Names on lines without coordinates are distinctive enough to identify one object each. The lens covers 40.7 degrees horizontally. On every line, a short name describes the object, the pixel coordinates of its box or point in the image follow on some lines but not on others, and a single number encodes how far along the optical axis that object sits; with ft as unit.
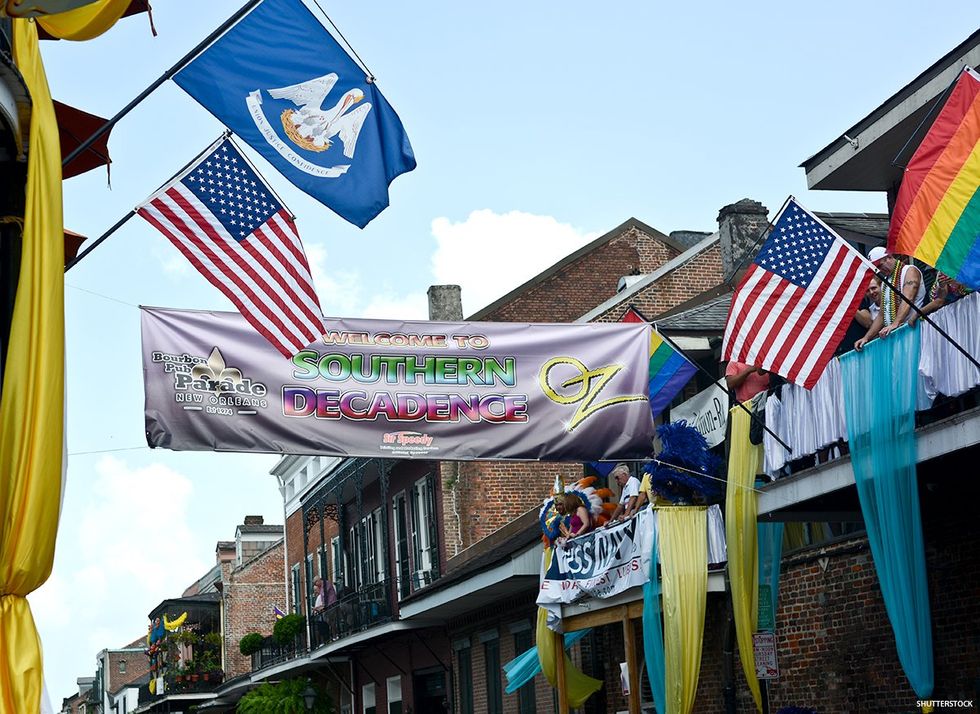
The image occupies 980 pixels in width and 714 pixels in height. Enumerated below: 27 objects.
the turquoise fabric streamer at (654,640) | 45.34
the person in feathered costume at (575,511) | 53.88
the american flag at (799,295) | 34.14
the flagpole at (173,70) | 26.00
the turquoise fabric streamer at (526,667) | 59.41
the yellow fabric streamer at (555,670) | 55.52
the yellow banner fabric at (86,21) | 25.18
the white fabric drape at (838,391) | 31.71
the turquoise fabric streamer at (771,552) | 41.73
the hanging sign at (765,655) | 46.06
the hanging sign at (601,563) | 47.73
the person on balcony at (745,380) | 42.86
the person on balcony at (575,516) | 53.98
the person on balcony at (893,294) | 34.63
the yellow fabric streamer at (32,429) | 18.98
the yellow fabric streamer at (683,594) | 43.24
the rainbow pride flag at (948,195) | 28.48
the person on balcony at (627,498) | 50.67
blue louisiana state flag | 31.48
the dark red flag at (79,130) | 30.94
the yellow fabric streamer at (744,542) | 41.01
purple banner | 38.01
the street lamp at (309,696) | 100.48
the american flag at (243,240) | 33.53
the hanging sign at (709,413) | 47.09
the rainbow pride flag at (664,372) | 46.29
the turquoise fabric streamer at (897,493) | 32.91
